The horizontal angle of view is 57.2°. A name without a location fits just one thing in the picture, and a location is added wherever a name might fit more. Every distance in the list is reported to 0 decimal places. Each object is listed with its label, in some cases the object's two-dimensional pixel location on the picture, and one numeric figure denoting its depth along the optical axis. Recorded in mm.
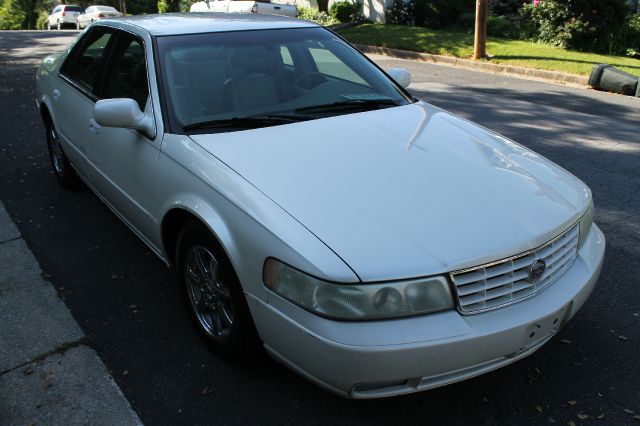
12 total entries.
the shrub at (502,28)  16319
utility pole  12828
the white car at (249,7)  20191
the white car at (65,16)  33000
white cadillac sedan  2242
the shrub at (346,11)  20906
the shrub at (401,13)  19078
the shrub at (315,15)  20891
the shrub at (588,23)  13859
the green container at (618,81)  9945
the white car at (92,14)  29139
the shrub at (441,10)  18094
